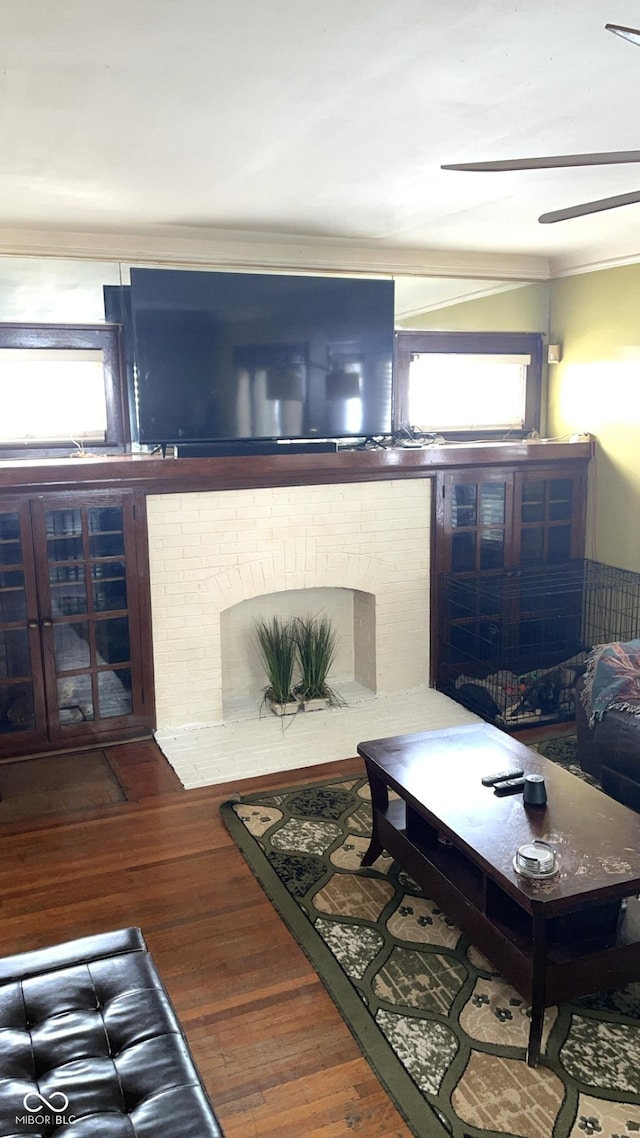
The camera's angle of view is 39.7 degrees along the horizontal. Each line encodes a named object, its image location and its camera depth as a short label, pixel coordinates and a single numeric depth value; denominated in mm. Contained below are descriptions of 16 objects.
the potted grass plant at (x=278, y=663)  4781
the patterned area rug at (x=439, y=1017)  2150
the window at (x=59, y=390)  4234
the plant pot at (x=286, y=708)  4770
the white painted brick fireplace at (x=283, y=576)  4484
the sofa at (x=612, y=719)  3580
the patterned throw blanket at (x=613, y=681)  3725
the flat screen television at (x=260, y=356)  4301
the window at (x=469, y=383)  5242
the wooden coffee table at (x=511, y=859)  2314
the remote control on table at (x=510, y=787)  2826
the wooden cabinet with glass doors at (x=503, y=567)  5094
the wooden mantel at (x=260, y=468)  4078
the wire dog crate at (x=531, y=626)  4914
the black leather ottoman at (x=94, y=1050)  1624
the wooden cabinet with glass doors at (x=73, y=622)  4152
